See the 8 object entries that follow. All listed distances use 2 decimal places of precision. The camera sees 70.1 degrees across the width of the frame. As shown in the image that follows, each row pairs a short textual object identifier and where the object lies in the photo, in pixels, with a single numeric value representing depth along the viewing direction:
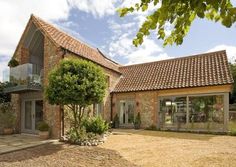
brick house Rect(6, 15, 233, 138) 10.80
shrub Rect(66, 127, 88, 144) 8.68
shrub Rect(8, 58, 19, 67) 12.42
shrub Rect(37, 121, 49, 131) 9.87
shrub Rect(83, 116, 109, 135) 9.55
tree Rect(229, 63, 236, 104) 19.69
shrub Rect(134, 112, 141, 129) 13.12
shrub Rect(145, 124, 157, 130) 12.70
